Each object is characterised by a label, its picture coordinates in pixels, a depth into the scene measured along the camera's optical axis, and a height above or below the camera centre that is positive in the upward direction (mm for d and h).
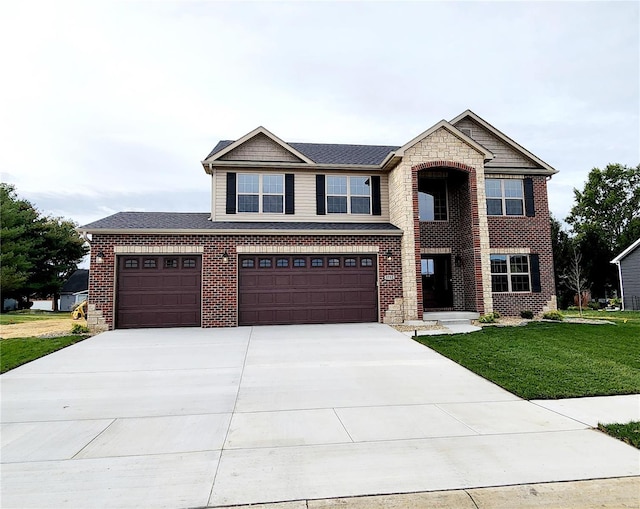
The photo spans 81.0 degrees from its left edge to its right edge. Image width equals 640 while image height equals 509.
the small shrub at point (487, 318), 13023 -1267
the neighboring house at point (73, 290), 37562 -160
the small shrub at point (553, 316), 13797 -1305
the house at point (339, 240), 12734 +1618
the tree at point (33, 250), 27984 +3356
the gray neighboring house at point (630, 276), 22562 +212
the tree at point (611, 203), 35875 +7469
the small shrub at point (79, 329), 11973 -1315
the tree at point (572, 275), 22500 +326
